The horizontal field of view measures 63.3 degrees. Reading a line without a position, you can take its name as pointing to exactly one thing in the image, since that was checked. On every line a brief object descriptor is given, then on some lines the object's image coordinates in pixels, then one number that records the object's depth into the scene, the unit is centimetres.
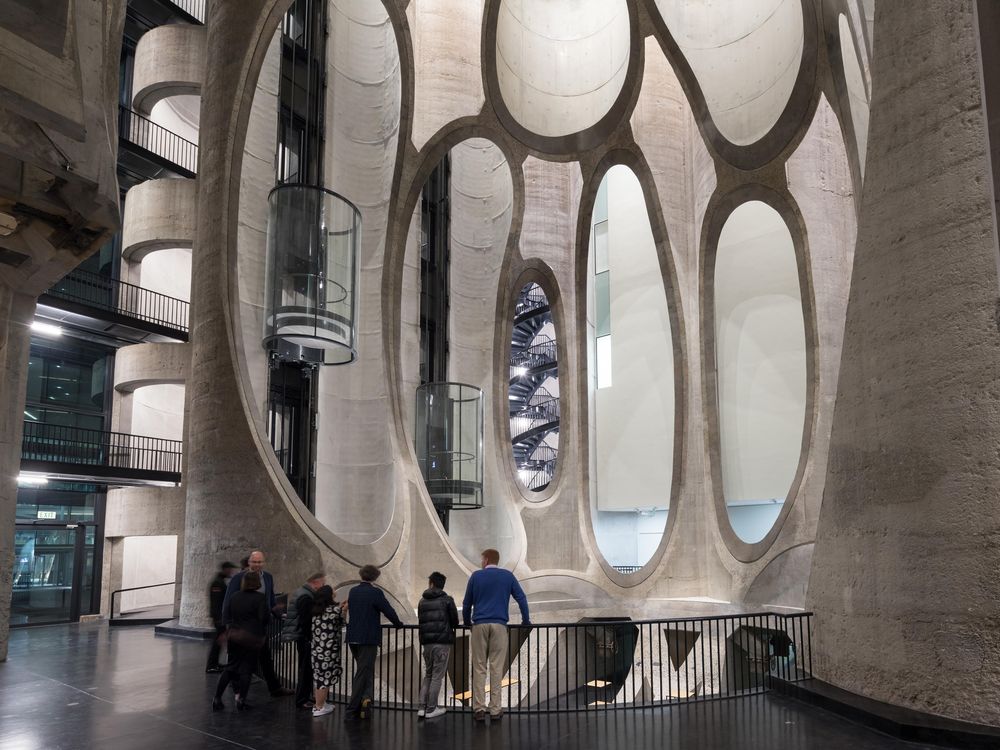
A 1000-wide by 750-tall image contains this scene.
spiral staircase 3959
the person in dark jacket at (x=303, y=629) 849
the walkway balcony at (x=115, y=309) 1912
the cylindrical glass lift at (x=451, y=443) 2147
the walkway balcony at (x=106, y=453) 1911
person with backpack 809
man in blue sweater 801
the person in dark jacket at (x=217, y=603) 1045
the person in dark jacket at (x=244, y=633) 818
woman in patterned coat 828
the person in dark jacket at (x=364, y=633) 812
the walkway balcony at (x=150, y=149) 2147
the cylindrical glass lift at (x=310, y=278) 1332
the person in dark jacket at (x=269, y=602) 872
